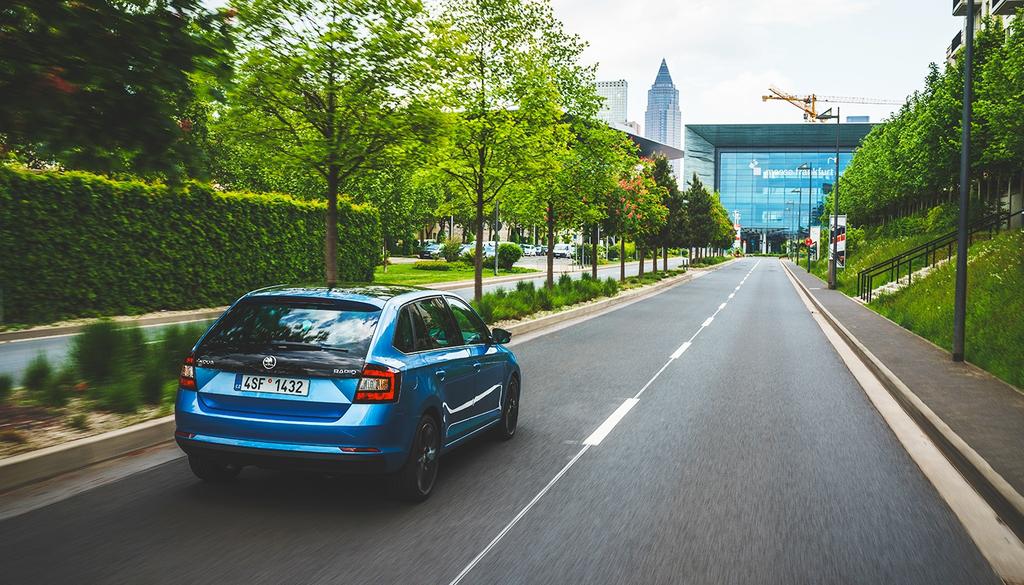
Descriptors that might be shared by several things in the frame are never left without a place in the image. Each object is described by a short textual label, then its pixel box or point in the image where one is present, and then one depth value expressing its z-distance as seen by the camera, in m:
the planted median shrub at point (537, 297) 18.61
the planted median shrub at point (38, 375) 7.89
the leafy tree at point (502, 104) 17.77
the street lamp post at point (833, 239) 35.41
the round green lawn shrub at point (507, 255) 52.93
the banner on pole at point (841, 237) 38.50
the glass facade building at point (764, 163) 142.62
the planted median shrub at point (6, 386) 7.34
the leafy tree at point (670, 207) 46.16
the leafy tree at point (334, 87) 11.50
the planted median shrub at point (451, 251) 54.12
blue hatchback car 4.82
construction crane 177.12
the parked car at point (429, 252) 67.94
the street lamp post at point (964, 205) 11.84
